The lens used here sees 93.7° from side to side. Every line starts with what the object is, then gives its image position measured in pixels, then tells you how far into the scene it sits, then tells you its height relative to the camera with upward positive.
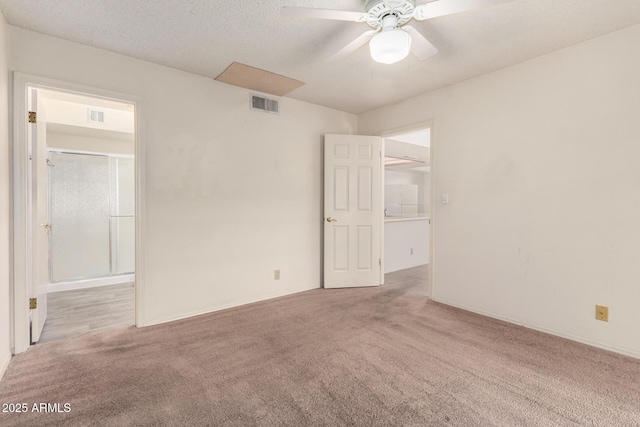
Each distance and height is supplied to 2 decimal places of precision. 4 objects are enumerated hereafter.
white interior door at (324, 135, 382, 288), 4.04 +0.01
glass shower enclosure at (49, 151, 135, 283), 4.25 -0.09
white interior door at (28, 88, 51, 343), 2.41 -0.05
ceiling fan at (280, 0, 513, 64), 1.61 +1.11
